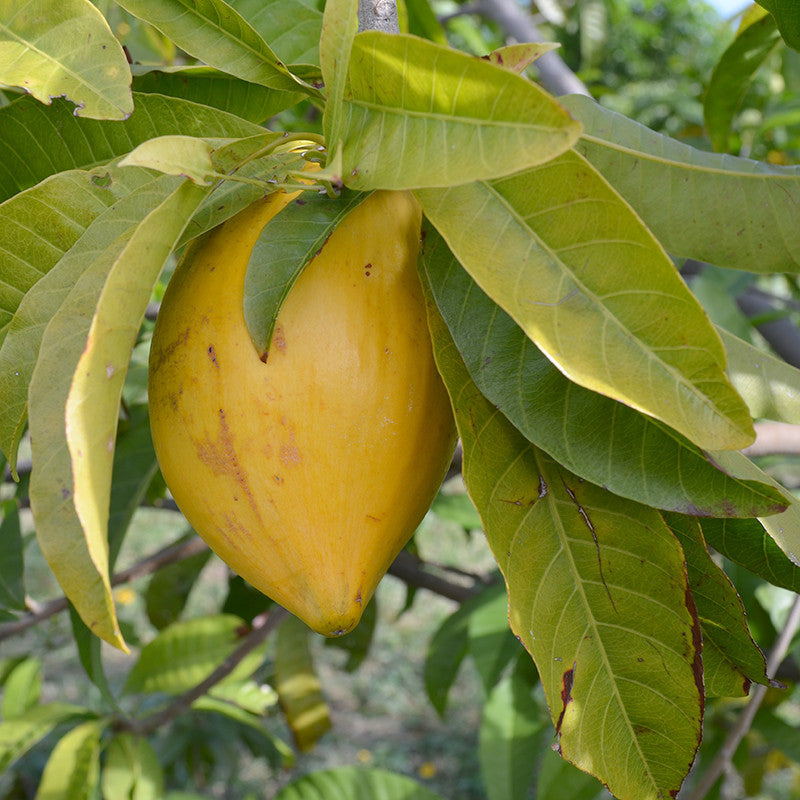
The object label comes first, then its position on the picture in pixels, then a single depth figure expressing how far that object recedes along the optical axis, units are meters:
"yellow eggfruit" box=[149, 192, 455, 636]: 0.45
